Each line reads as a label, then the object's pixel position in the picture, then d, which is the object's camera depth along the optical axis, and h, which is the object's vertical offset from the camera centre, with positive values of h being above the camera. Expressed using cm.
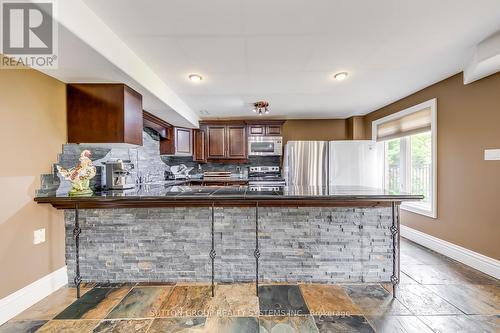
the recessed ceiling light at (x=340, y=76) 264 +105
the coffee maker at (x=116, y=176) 259 -9
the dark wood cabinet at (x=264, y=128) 486 +81
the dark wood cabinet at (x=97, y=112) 224 +54
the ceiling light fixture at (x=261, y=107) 377 +101
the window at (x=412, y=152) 312 +21
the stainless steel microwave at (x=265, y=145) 486 +45
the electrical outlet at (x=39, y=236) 194 -57
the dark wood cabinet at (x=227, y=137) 489 +63
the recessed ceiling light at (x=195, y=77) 264 +105
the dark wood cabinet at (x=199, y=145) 491 +47
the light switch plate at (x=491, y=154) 232 +10
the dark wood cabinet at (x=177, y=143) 442 +47
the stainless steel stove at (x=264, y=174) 495 -17
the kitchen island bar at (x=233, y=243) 217 -72
